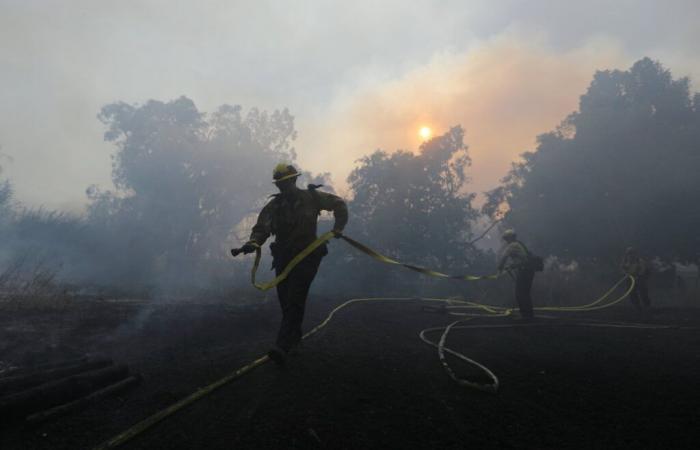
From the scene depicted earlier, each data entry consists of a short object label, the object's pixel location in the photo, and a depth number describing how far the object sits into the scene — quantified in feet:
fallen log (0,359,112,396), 10.36
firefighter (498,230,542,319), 29.76
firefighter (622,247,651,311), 39.60
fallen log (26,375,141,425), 9.11
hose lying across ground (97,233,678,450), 8.48
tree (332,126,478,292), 77.61
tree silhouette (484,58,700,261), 60.70
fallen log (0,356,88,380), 12.66
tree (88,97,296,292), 93.30
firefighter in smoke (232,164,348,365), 14.25
